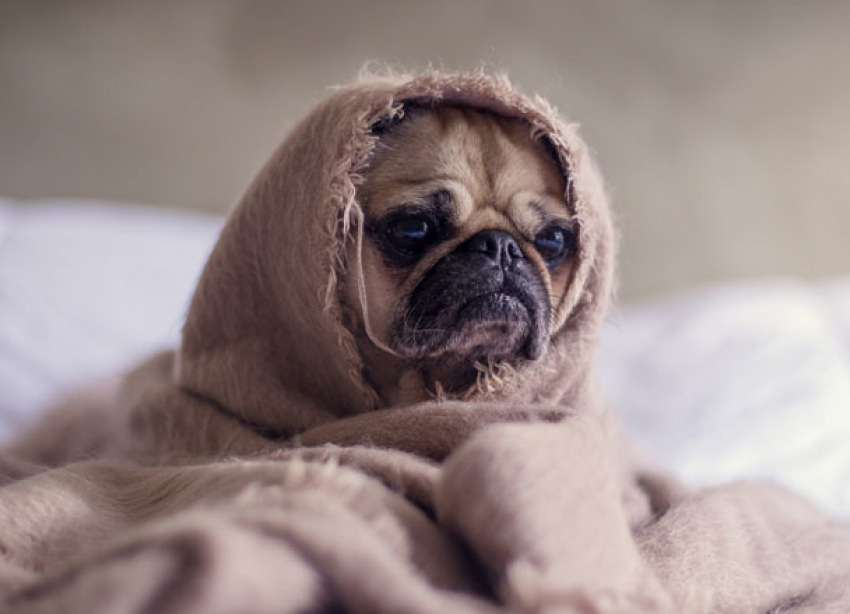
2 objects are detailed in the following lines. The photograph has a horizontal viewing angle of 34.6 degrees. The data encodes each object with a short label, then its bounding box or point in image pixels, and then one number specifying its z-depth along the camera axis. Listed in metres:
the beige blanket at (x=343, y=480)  0.42
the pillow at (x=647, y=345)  0.78
